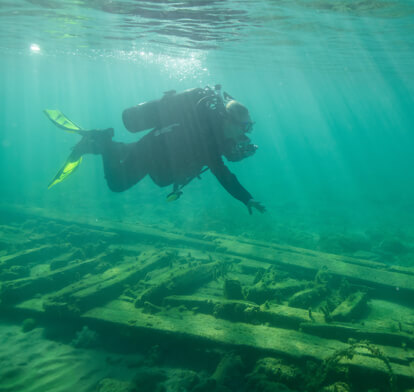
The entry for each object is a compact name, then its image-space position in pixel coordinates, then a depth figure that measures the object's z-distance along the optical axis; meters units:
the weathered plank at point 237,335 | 3.88
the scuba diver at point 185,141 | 4.71
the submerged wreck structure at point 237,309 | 3.82
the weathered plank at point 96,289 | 5.34
